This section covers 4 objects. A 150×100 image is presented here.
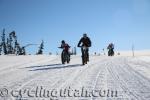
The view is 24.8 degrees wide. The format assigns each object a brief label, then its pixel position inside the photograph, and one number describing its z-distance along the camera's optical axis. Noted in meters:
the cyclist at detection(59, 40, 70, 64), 23.06
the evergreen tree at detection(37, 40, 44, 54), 107.31
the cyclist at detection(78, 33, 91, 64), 21.17
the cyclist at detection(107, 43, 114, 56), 40.62
